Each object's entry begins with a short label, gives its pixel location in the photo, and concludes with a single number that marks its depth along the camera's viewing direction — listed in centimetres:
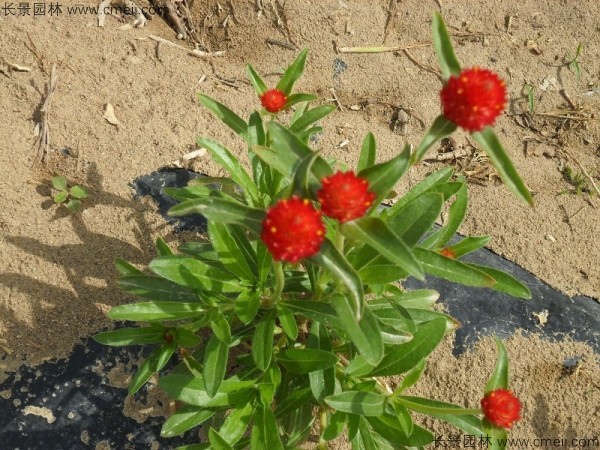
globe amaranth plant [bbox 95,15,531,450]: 32
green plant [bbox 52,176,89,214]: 48
